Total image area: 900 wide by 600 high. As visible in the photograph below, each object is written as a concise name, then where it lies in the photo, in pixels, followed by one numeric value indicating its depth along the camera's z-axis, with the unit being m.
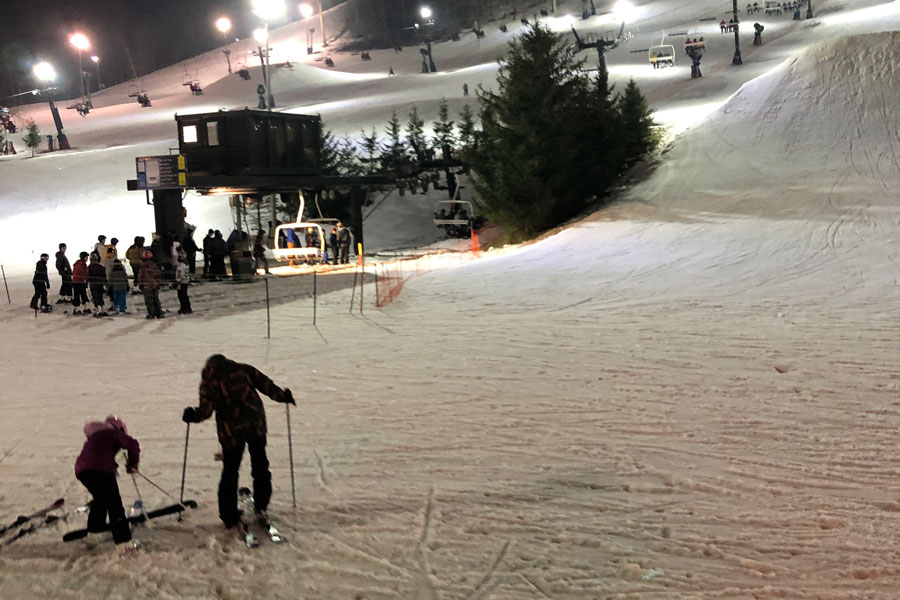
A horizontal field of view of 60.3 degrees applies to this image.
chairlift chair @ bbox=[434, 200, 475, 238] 29.31
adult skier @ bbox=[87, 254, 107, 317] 15.84
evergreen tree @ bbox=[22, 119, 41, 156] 42.94
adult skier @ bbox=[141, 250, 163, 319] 14.85
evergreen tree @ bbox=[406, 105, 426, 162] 35.33
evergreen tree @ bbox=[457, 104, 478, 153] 34.66
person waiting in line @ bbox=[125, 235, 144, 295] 17.78
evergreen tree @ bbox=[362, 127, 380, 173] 34.34
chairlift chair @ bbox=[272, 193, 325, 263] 23.12
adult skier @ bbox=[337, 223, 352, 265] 23.44
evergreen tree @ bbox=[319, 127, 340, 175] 32.15
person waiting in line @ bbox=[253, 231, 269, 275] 21.36
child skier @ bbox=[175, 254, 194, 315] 15.60
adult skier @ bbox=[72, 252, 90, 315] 16.20
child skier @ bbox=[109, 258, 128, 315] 15.73
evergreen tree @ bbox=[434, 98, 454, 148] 35.88
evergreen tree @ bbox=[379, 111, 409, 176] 33.81
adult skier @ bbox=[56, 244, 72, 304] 17.11
